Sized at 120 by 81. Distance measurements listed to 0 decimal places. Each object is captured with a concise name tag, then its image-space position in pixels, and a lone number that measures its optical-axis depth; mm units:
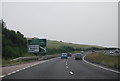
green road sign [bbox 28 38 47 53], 61531
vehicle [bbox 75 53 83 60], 66000
